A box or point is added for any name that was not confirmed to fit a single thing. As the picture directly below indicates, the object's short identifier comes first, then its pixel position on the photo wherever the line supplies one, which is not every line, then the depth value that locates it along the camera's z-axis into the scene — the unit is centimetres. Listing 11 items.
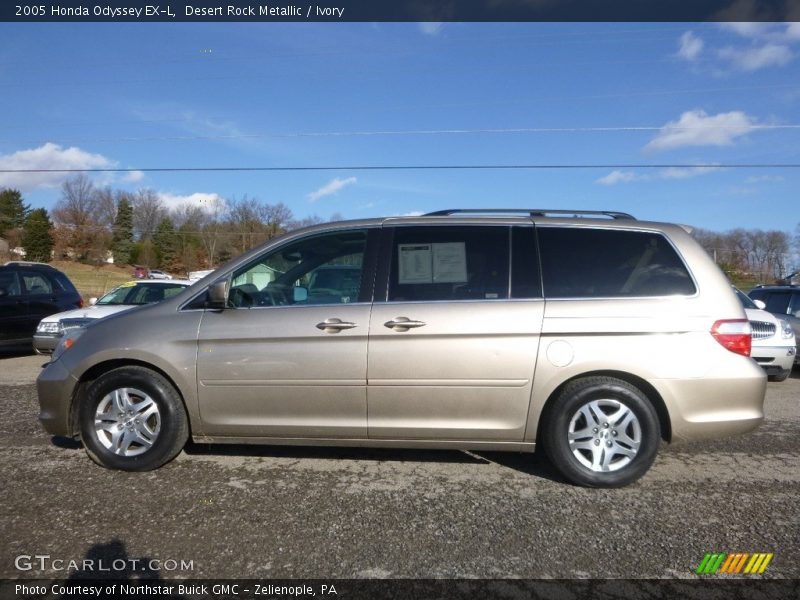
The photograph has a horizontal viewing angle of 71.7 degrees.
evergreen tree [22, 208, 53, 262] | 6356
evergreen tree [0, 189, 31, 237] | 6756
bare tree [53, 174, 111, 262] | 6688
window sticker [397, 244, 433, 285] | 394
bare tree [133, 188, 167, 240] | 6881
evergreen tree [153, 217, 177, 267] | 6712
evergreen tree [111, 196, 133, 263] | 6912
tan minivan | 370
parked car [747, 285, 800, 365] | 905
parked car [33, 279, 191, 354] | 880
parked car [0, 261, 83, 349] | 948
